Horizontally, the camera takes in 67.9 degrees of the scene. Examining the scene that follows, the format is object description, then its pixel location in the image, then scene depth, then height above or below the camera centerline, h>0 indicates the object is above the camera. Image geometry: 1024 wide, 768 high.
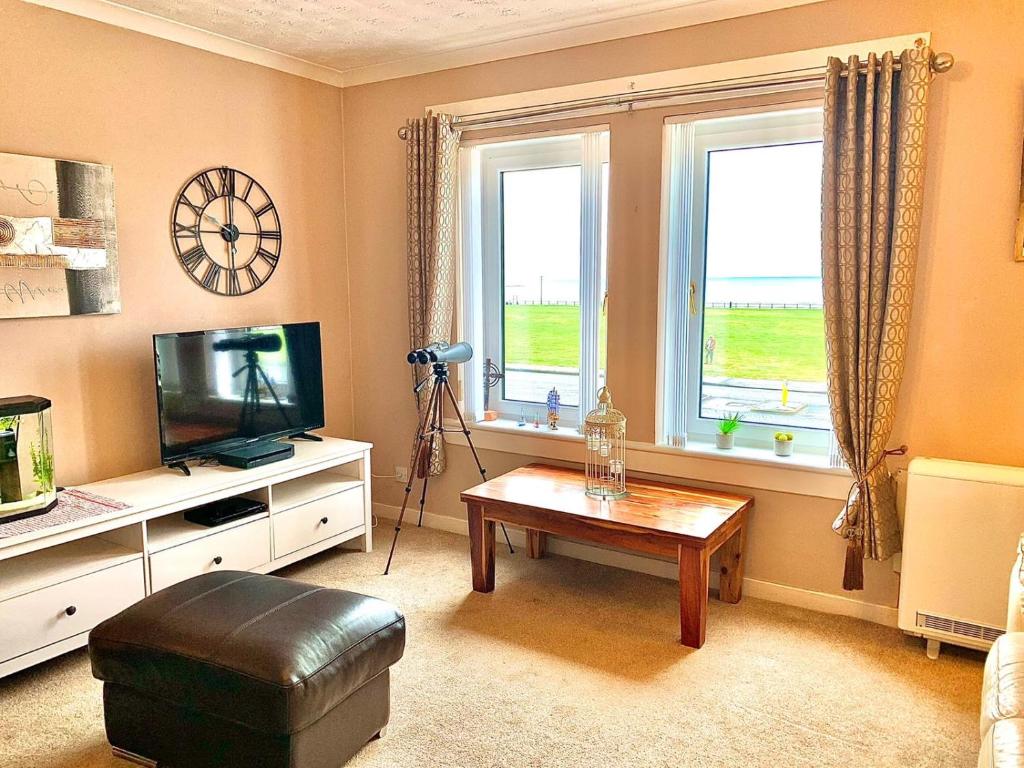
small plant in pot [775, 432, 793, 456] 3.29 -0.66
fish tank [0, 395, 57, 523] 2.71 -0.61
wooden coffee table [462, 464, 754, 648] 2.91 -0.92
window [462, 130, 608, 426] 3.70 +0.11
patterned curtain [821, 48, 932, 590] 2.78 +0.12
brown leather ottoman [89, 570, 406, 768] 1.99 -1.03
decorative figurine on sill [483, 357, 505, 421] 4.17 -0.46
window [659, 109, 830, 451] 3.25 +0.05
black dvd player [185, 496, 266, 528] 3.24 -0.95
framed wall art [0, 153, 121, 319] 2.89 +0.22
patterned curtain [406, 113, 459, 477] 3.88 +0.35
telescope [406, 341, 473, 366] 3.60 -0.30
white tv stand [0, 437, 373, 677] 2.62 -1.00
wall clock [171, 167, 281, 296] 3.59 +0.30
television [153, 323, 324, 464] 3.29 -0.43
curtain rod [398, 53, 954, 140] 3.01 +0.85
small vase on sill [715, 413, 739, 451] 3.42 -0.64
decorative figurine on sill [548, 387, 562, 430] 3.94 -0.61
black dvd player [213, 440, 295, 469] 3.42 -0.74
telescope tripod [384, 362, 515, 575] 3.81 -0.71
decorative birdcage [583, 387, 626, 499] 3.38 -0.69
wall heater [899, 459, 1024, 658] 2.64 -0.92
